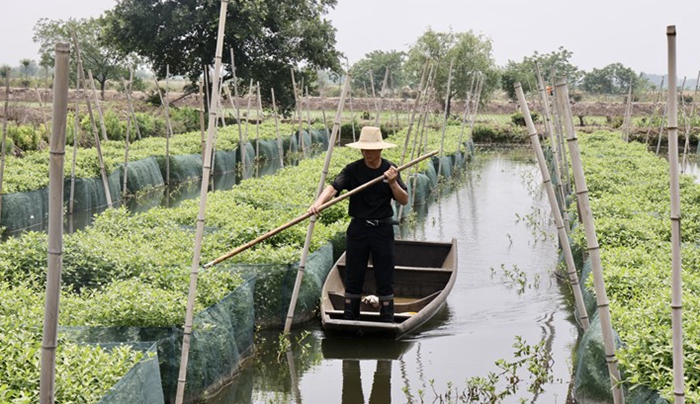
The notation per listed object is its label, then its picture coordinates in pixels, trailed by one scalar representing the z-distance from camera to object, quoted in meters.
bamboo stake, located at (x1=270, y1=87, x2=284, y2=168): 25.91
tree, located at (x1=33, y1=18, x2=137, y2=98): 58.26
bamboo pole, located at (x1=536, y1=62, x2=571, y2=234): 13.99
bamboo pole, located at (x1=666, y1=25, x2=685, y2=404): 4.73
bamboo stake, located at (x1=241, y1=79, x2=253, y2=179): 22.48
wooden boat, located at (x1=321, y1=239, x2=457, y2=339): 9.26
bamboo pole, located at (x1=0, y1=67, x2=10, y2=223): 9.57
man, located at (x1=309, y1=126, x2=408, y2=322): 9.08
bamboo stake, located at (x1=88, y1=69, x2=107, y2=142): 14.94
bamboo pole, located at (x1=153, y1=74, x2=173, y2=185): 20.57
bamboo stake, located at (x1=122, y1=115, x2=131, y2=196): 18.61
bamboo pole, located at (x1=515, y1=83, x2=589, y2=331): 6.55
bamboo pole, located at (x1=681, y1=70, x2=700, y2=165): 23.52
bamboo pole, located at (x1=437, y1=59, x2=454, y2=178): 24.07
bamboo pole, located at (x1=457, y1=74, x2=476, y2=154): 25.86
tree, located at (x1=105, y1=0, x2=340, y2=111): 35.56
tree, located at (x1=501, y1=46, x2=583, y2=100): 55.59
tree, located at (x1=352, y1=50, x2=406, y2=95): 87.32
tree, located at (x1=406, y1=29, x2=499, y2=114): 54.75
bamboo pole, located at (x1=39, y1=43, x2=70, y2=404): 4.14
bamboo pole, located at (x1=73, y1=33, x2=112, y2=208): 12.25
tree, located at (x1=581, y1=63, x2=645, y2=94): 91.56
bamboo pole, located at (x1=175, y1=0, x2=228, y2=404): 6.70
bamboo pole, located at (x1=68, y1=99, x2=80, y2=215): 15.54
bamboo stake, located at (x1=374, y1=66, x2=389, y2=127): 14.81
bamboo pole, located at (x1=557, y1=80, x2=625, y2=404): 5.64
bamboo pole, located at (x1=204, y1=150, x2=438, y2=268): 8.20
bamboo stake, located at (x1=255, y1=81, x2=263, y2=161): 25.82
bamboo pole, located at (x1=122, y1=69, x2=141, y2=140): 19.15
